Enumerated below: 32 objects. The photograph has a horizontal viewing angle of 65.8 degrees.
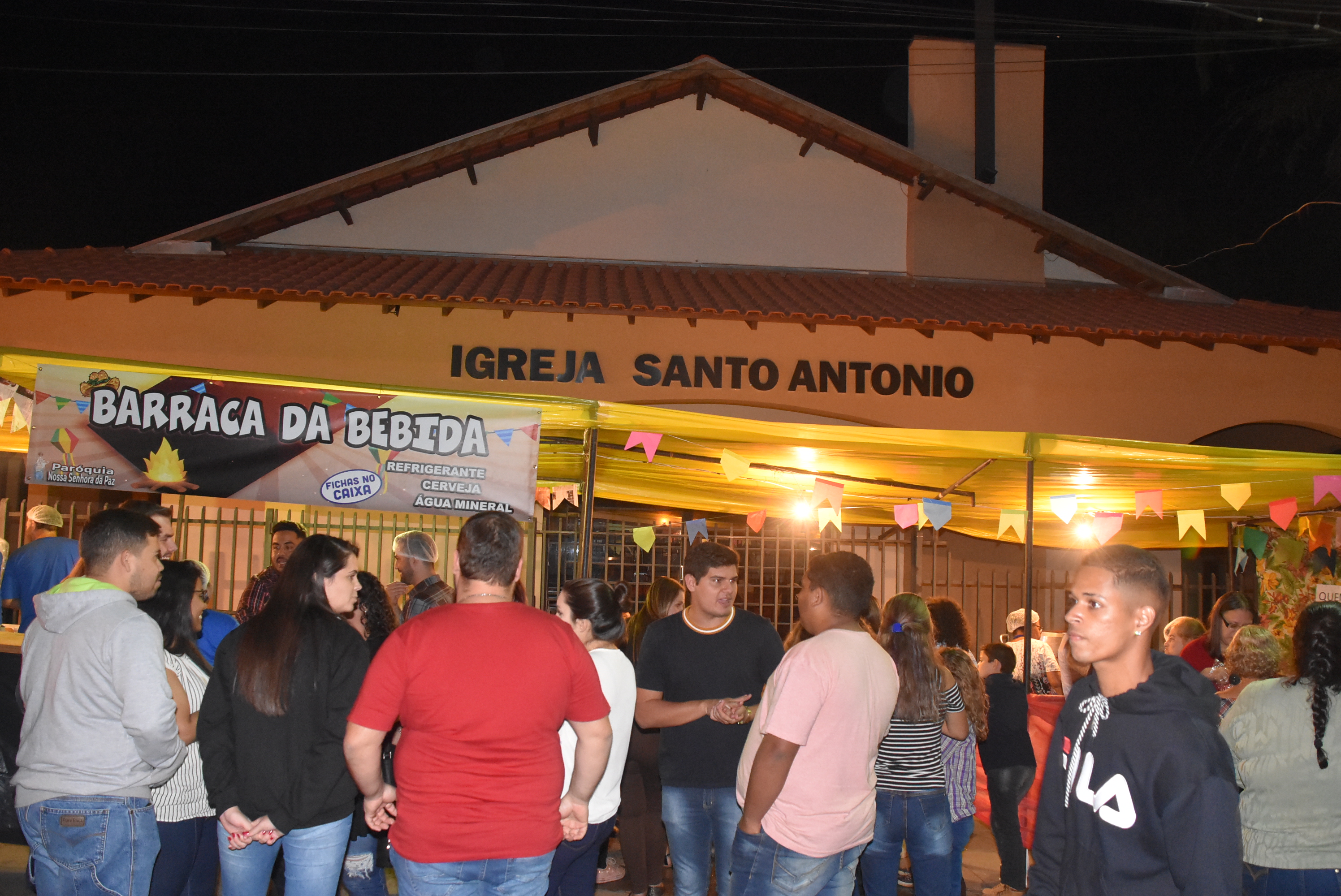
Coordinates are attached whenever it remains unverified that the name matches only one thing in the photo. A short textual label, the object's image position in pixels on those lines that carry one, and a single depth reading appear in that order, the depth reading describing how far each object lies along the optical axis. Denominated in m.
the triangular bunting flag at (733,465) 7.00
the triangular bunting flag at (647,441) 6.43
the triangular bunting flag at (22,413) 6.18
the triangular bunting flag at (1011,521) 9.05
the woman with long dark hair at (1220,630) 6.99
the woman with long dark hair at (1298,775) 3.78
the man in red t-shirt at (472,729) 3.16
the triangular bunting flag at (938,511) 7.84
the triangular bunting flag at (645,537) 10.05
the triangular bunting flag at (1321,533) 9.84
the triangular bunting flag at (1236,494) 7.26
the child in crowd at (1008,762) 6.58
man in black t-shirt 4.71
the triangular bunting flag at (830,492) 7.62
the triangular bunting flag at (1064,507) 8.05
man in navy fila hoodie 2.47
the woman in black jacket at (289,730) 3.56
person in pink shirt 3.65
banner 5.66
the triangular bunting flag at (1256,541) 10.30
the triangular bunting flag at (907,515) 8.55
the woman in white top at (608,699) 3.90
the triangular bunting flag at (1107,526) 8.38
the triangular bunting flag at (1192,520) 8.20
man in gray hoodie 3.48
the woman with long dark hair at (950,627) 6.14
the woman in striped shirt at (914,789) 4.84
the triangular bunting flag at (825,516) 9.80
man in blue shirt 7.41
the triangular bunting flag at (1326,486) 6.84
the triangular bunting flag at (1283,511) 7.86
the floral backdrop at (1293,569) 9.93
